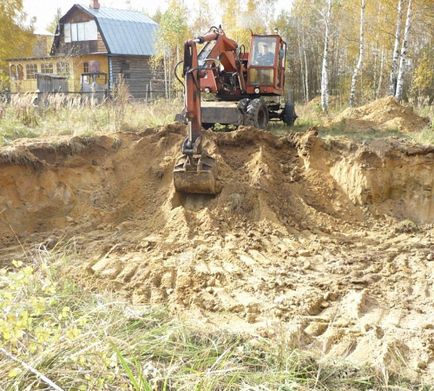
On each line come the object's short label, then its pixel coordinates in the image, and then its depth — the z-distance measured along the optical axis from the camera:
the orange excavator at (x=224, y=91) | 7.07
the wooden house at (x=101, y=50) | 29.39
